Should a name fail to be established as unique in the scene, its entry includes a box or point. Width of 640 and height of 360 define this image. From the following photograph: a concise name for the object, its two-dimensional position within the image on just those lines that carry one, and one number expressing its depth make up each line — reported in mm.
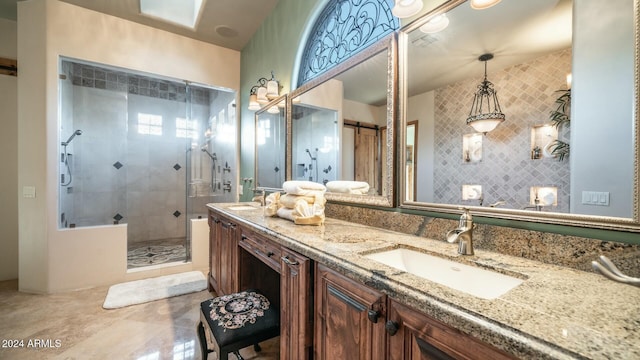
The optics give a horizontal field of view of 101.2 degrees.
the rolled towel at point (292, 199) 1712
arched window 1648
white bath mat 2549
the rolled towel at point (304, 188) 1757
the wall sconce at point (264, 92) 2707
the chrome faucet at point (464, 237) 982
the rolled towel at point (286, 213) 1694
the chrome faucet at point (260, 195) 2754
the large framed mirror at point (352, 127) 1521
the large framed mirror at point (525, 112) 796
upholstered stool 1218
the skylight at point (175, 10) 2935
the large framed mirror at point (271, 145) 2693
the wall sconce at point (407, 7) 1276
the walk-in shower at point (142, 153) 3061
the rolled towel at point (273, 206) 1921
